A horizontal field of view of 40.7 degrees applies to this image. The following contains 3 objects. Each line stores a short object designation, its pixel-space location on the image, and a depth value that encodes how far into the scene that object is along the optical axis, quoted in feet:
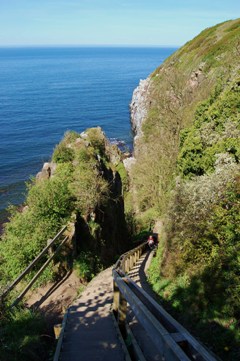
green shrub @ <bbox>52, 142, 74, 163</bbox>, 61.41
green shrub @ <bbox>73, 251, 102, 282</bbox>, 40.91
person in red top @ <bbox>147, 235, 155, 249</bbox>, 65.41
